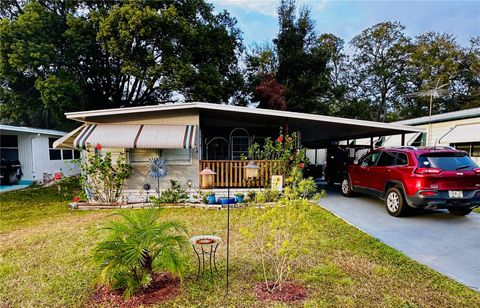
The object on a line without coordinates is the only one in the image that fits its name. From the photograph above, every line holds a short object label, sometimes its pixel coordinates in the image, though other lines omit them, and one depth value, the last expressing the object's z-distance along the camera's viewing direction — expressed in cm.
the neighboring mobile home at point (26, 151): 1209
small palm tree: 275
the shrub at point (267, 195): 705
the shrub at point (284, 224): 288
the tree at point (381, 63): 2441
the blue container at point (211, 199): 779
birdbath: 321
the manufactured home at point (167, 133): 746
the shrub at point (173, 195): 791
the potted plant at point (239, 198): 781
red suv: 533
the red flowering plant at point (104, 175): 768
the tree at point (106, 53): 1323
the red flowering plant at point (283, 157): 805
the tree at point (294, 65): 1755
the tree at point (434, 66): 2059
